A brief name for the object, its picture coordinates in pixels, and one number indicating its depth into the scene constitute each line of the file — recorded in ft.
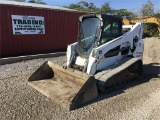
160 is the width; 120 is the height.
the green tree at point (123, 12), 75.66
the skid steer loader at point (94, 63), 10.61
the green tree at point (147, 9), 71.31
